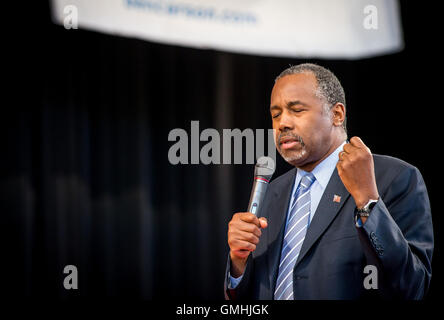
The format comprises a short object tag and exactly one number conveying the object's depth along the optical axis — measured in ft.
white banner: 11.35
